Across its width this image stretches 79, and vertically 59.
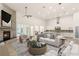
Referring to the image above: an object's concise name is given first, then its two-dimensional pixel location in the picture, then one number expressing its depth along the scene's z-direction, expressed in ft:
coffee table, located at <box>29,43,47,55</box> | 4.20
